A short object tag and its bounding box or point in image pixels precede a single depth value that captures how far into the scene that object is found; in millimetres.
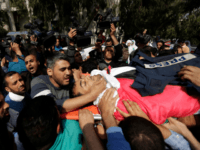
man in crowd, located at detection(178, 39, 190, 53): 4776
